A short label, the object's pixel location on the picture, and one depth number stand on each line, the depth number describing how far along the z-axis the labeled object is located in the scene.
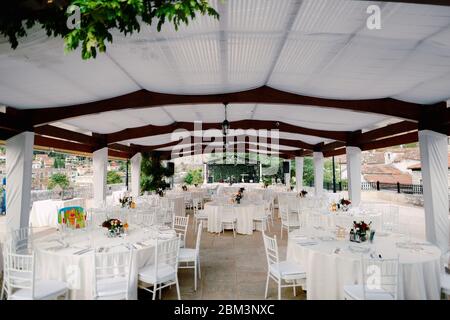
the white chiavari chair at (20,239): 4.57
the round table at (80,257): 3.43
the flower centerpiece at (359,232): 4.05
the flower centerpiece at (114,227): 4.43
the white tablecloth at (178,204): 10.77
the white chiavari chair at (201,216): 8.55
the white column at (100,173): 9.30
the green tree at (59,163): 25.94
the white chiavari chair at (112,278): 3.16
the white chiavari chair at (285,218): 7.06
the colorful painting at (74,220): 4.96
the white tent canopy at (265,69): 2.64
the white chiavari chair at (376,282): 2.93
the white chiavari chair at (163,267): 3.61
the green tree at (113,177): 24.06
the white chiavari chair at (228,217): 7.81
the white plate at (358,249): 3.63
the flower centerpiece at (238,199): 8.75
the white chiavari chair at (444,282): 3.23
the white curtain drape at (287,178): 19.98
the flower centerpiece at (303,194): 10.58
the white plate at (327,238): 4.20
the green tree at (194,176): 20.84
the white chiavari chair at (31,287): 3.03
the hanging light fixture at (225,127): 5.94
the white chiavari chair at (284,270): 3.66
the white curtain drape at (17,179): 5.36
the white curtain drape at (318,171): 13.47
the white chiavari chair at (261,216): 8.02
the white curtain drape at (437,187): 5.44
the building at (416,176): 18.27
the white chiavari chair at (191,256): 4.43
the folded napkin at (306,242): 3.96
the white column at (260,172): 22.87
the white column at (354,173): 9.40
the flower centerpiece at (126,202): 7.75
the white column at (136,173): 12.94
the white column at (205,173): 23.29
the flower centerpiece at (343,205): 6.69
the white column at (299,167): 16.68
